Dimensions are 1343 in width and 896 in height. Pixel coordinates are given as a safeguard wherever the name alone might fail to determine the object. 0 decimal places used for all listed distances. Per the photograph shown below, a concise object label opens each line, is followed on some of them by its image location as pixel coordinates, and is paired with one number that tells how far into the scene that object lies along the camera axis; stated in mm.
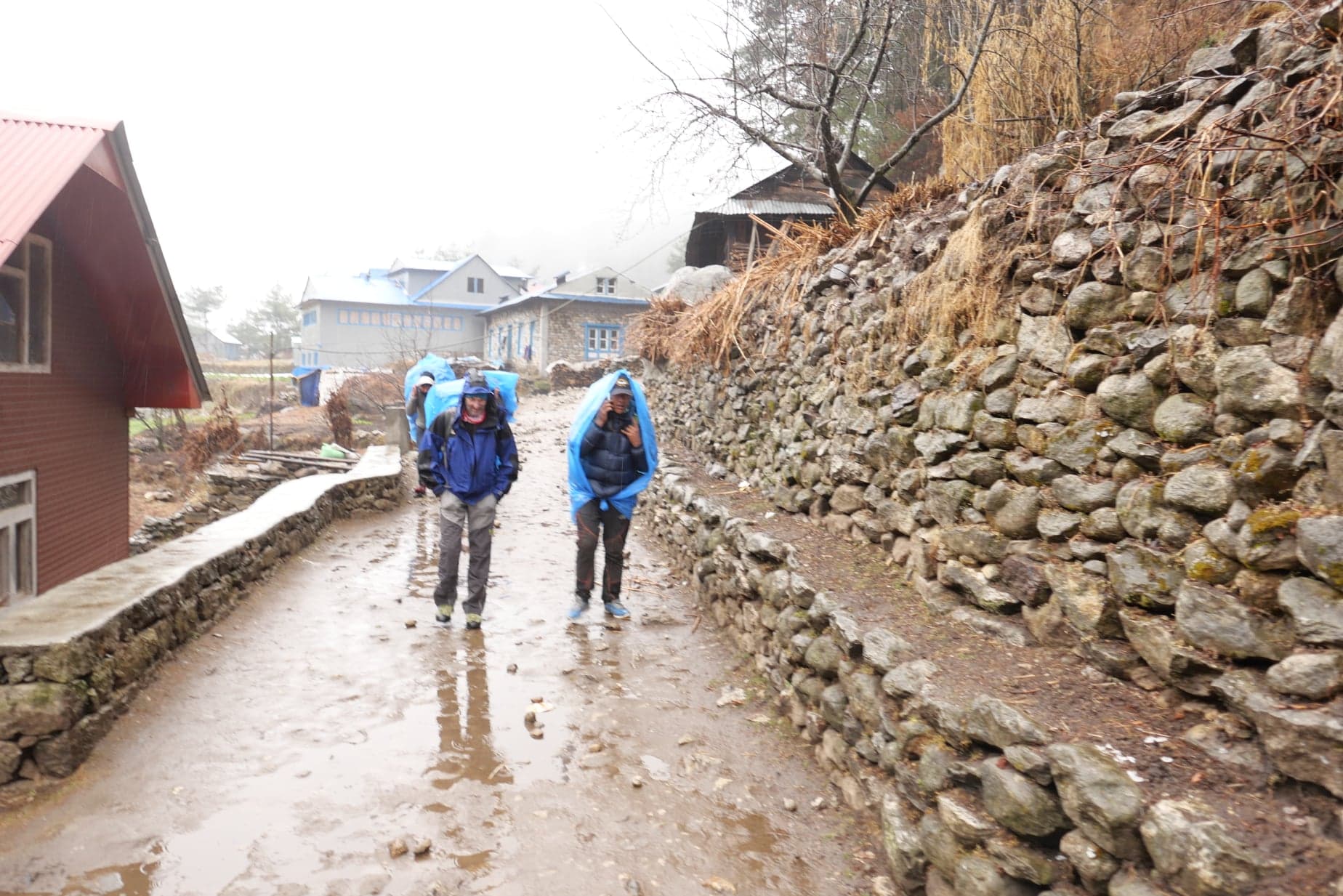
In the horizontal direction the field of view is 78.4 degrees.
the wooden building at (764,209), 17609
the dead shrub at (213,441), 21266
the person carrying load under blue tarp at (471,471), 6531
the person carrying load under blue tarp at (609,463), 6945
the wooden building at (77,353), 7531
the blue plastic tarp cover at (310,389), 36250
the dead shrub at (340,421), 21484
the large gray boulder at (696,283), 14344
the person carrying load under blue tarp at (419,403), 10359
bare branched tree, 8758
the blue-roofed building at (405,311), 46000
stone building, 36188
